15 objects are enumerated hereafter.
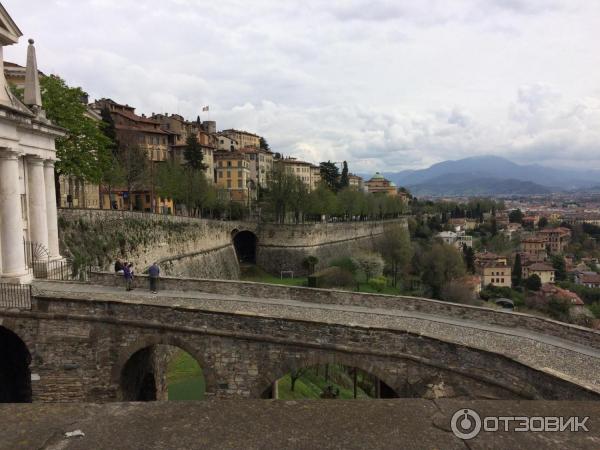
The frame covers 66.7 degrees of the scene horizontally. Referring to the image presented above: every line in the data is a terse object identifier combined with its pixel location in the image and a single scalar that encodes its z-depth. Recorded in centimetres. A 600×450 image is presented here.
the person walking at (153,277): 1830
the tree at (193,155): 6804
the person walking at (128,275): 1864
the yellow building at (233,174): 8988
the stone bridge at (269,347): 1189
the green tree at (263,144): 12756
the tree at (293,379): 2266
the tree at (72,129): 2806
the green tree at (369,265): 6381
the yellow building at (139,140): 6159
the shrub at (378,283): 5850
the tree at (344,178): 10774
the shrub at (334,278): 5488
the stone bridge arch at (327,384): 2256
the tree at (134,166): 4681
